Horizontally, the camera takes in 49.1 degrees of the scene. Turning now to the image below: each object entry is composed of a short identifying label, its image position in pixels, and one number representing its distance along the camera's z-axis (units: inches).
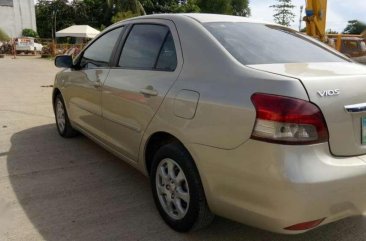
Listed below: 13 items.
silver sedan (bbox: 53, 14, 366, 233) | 90.4
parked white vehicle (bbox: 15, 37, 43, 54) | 1368.7
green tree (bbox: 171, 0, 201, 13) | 1887.6
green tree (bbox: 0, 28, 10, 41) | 1513.9
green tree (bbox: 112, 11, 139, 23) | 1324.9
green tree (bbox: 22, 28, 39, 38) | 1851.6
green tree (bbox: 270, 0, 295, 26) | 2082.9
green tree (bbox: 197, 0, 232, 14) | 2220.7
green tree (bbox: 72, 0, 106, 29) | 2006.6
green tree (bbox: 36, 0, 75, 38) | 2068.2
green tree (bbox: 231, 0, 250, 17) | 2444.6
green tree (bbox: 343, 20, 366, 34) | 2276.1
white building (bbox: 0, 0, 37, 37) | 1830.6
